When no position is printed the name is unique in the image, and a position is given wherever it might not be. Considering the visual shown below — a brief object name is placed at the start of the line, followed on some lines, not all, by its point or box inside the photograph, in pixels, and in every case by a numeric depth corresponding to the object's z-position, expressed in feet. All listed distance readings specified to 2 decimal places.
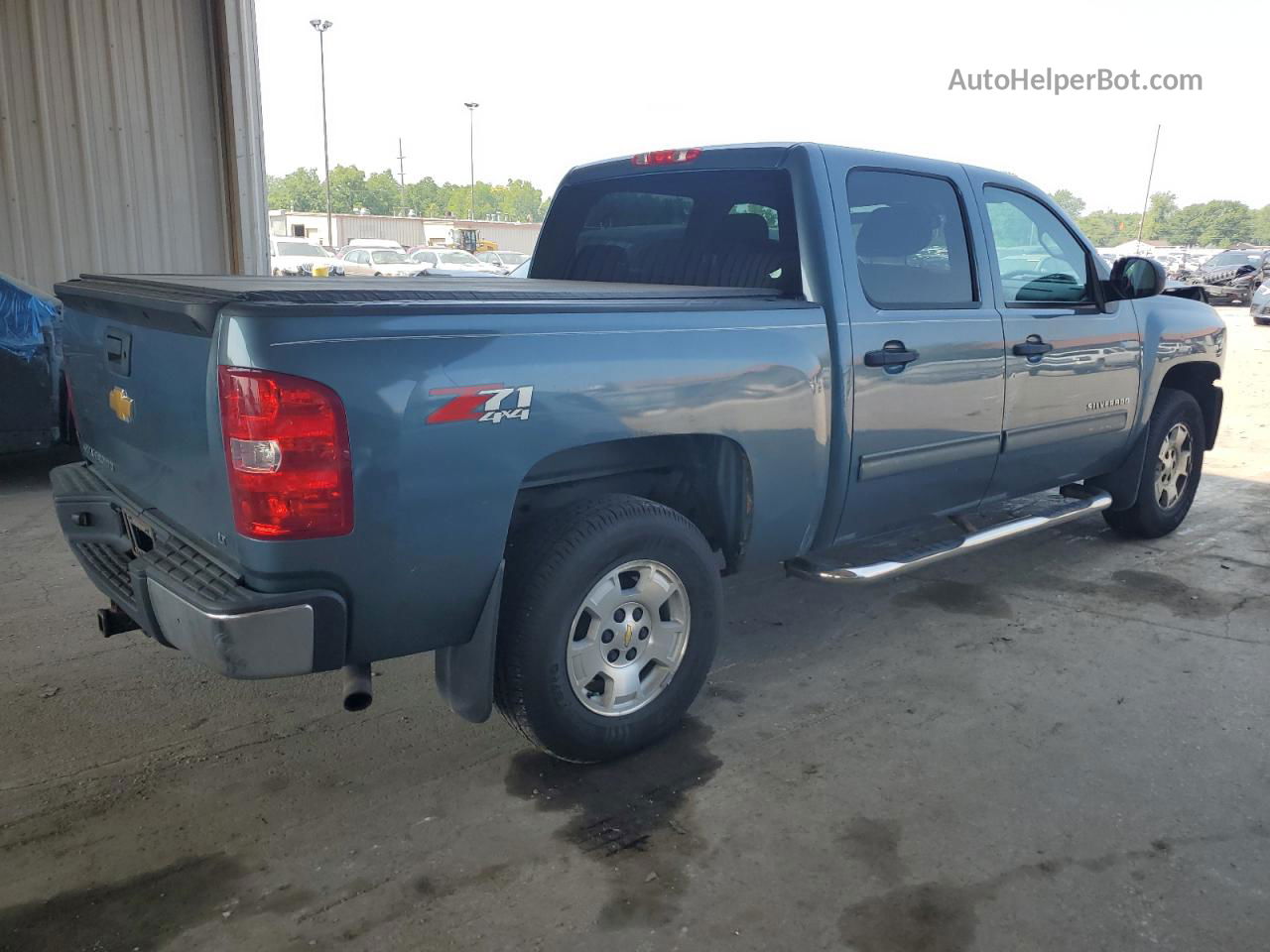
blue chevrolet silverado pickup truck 8.28
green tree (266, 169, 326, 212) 373.18
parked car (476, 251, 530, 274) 125.67
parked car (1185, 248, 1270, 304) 92.43
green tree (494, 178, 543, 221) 436.35
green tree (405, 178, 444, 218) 397.19
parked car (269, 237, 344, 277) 101.81
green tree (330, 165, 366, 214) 372.38
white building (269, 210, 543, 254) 189.98
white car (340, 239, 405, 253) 114.62
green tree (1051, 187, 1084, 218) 265.13
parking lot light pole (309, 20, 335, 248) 164.14
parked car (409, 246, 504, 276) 102.47
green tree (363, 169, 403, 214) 385.91
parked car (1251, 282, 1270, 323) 67.51
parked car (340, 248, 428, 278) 100.59
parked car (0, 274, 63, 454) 21.20
